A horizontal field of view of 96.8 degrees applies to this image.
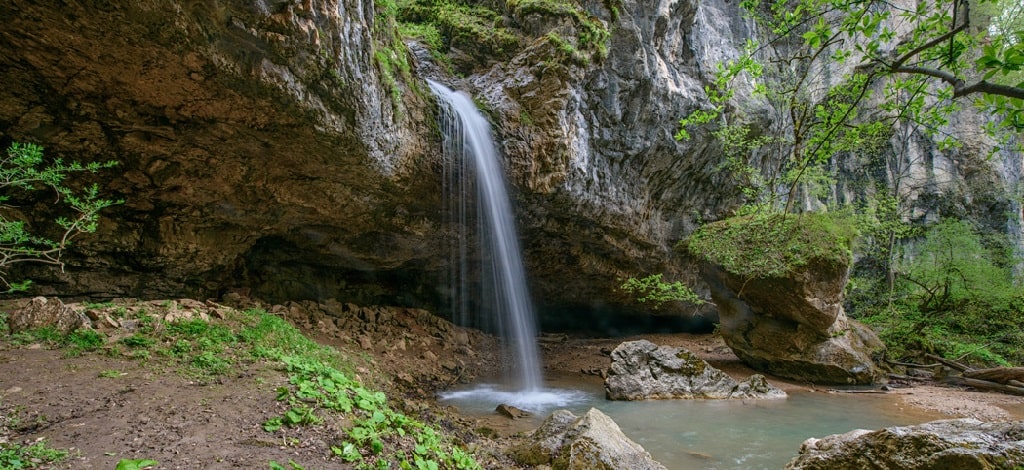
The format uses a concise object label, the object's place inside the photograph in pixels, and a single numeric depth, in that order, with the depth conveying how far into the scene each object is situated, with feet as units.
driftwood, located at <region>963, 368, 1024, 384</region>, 38.42
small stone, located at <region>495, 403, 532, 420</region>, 28.53
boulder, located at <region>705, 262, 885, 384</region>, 39.63
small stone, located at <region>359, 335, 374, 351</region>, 38.21
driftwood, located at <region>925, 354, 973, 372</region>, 44.91
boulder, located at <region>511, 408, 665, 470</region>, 16.43
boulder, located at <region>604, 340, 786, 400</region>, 35.12
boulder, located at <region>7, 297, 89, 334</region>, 17.53
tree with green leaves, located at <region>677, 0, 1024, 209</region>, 9.01
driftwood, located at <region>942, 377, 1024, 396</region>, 37.50
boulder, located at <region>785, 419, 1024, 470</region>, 11.15
